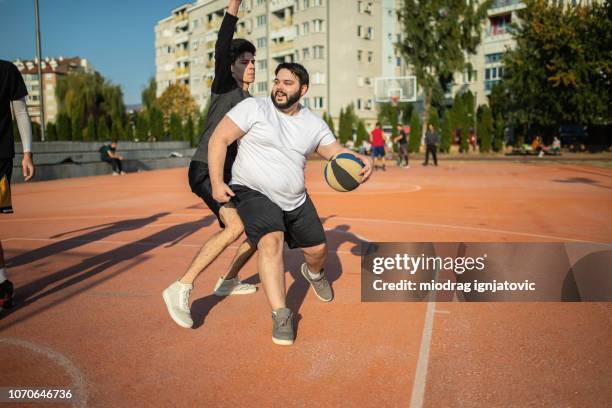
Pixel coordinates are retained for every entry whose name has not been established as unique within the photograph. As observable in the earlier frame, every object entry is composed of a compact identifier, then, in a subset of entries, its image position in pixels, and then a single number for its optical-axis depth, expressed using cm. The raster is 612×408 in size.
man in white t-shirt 410
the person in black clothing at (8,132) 473
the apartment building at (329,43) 6738
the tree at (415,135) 4416
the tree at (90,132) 4863
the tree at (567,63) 3612
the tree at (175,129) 4794
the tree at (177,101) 7000
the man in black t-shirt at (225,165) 432
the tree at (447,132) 4422
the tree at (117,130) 4791
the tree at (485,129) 4344
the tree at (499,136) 4388
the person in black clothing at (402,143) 2641
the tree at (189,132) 4838
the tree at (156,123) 4884
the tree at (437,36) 4947
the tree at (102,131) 4797
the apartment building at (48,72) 13212
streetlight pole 2455
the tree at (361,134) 4984
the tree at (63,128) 4681
